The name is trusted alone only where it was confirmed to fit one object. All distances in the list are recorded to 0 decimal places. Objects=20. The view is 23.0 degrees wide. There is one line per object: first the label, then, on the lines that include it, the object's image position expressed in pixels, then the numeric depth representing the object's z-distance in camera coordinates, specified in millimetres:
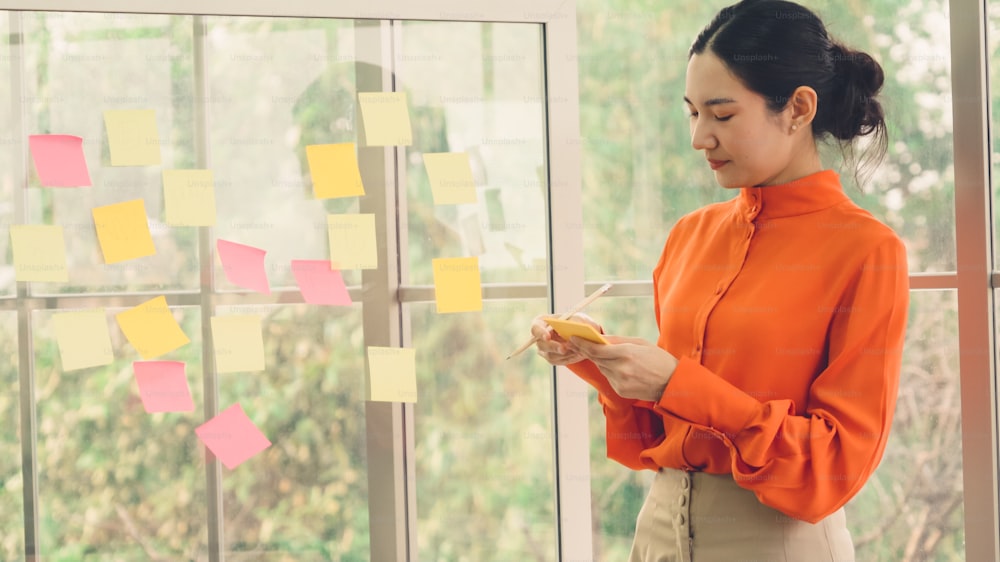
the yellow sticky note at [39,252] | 3533
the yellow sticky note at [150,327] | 3567
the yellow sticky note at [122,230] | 3549
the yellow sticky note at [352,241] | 3601
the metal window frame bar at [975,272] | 3835
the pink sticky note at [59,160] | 3533
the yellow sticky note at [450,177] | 3623
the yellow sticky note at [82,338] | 3554
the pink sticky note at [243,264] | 3582
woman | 3211
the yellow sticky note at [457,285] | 3635
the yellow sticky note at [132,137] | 3546
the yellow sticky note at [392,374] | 3622
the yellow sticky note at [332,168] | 3593
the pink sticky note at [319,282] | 3595
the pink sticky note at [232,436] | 3593
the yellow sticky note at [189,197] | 3561
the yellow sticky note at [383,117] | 3598
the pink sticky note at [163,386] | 3573
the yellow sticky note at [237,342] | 3590
